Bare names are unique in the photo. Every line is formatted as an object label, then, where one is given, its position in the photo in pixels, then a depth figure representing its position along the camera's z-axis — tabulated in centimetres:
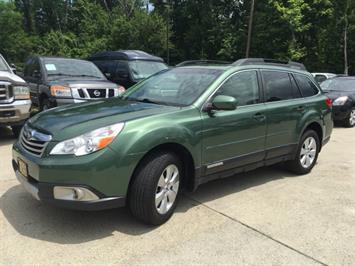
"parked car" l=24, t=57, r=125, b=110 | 843
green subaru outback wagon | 359
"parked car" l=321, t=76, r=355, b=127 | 1143
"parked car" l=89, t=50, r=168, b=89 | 1144
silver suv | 725
